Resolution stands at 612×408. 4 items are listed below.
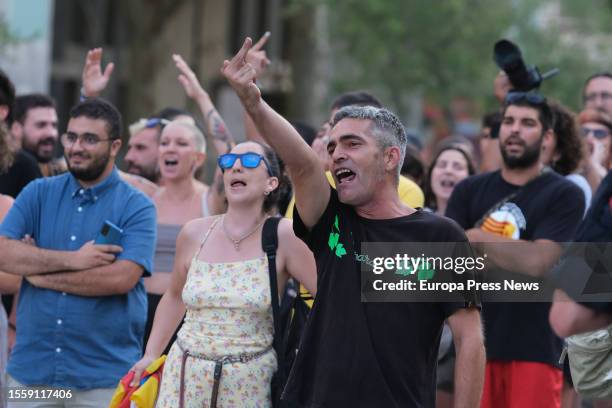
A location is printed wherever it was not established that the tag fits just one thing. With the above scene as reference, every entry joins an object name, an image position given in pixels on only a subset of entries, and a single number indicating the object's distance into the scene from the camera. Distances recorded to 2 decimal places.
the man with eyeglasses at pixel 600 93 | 19.52
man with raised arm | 9.22
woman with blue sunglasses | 11.49
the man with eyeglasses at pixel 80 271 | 13.02
